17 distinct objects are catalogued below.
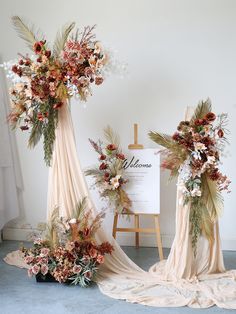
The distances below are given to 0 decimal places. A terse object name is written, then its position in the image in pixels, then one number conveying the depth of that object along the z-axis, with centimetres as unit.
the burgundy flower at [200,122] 316
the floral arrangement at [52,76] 333
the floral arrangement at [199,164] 319
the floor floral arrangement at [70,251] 323
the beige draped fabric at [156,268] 301
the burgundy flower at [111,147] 375
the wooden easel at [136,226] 388
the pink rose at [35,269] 325
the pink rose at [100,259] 327
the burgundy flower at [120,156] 377
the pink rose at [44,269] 326
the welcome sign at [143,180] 389
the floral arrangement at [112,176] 377
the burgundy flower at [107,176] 377
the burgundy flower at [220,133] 317
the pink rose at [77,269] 322
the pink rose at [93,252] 328
